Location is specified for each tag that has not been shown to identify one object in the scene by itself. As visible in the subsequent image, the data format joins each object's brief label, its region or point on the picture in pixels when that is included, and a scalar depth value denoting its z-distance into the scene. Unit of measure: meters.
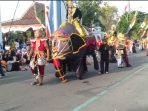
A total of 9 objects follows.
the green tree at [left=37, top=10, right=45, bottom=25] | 23.91
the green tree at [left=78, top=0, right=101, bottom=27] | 24.08
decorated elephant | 7.09
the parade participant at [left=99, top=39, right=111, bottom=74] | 8.58
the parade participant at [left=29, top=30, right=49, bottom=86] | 6.78
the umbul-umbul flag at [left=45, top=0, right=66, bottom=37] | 8.80
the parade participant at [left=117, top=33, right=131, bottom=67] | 9.92
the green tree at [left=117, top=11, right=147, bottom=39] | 28.54
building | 21.30
